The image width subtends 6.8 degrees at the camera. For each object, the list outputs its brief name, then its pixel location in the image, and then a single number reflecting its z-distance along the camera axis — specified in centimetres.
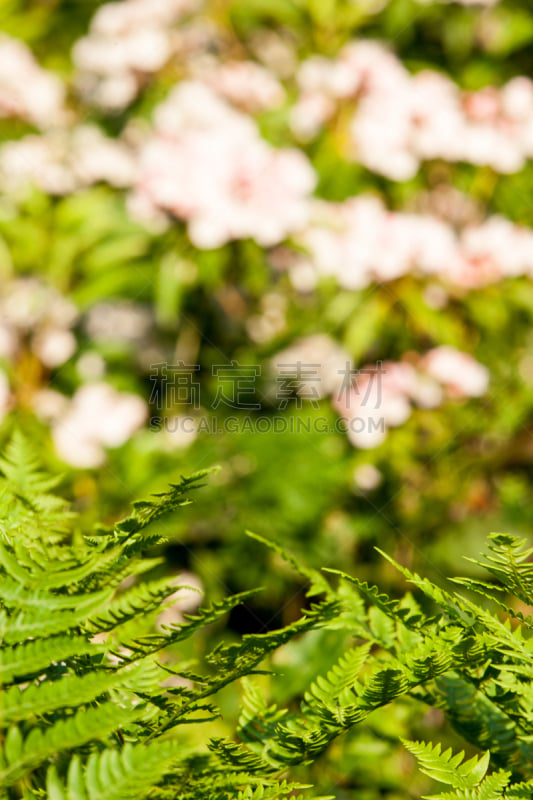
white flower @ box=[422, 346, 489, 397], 344
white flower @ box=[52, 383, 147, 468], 341
